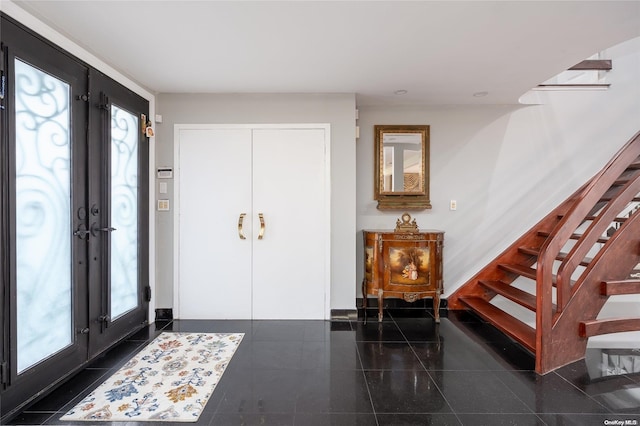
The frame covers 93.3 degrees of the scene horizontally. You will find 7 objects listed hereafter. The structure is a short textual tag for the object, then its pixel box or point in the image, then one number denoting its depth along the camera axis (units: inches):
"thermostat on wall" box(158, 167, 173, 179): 126.7
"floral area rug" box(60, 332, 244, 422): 69.7
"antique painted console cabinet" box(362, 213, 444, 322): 122.0
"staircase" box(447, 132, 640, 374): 86.7
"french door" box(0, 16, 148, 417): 68.2
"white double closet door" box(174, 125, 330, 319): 127.0
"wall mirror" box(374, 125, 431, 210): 141.9
